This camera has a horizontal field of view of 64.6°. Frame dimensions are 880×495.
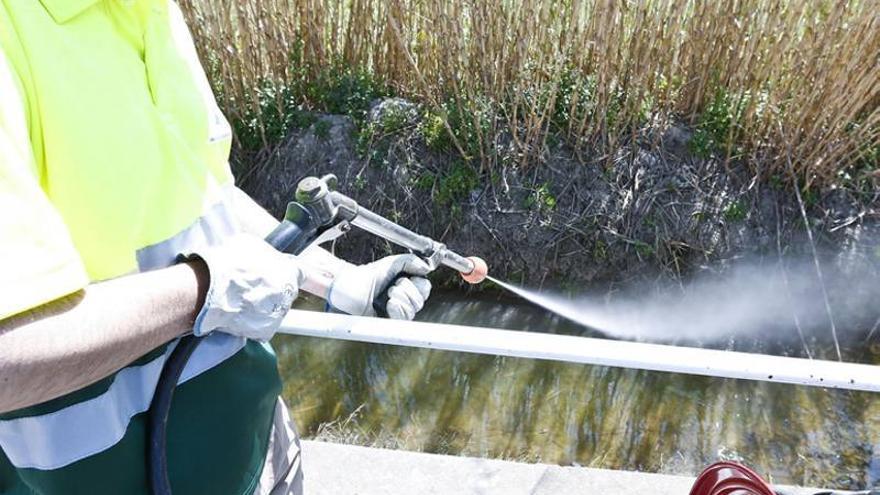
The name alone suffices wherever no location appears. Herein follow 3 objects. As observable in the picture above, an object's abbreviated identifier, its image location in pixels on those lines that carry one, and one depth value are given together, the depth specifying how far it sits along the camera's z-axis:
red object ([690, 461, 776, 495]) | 1.22
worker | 0.73
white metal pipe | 1.30
